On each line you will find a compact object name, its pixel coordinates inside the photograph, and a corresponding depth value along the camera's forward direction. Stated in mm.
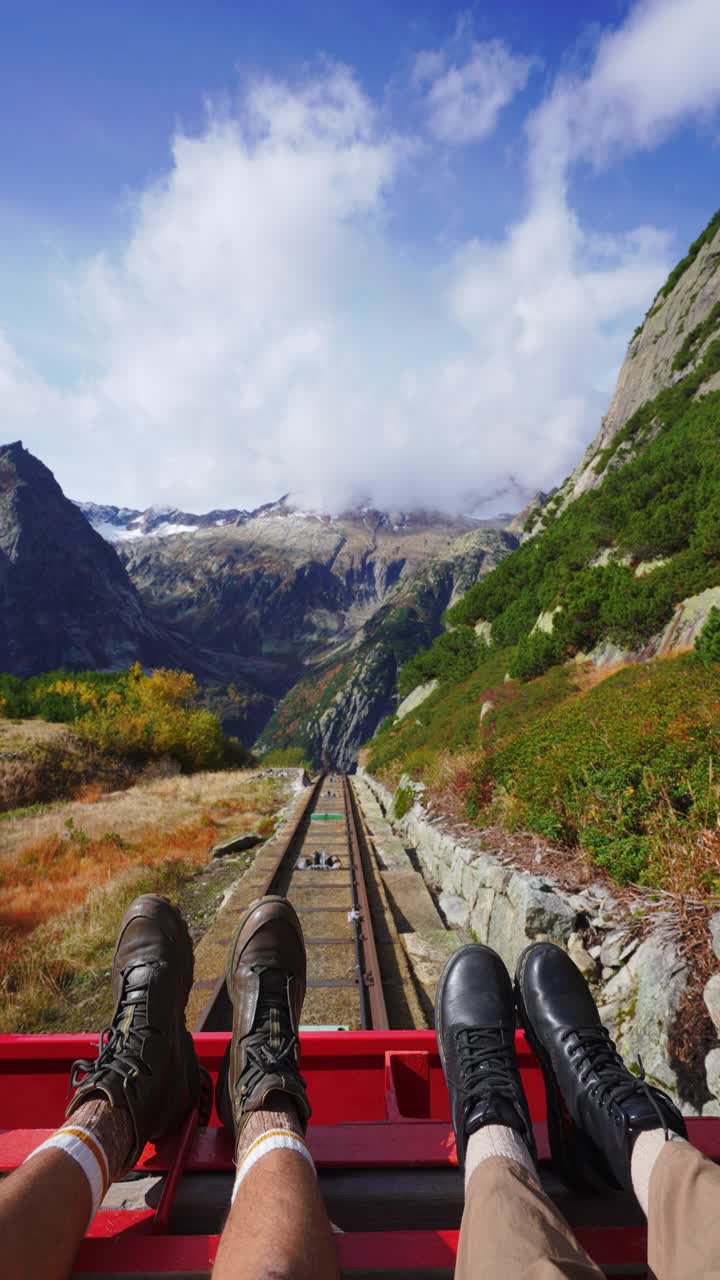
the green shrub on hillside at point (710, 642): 8805
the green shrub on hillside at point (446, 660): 25375
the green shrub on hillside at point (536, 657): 15477
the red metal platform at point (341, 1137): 1354
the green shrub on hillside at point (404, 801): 12006
